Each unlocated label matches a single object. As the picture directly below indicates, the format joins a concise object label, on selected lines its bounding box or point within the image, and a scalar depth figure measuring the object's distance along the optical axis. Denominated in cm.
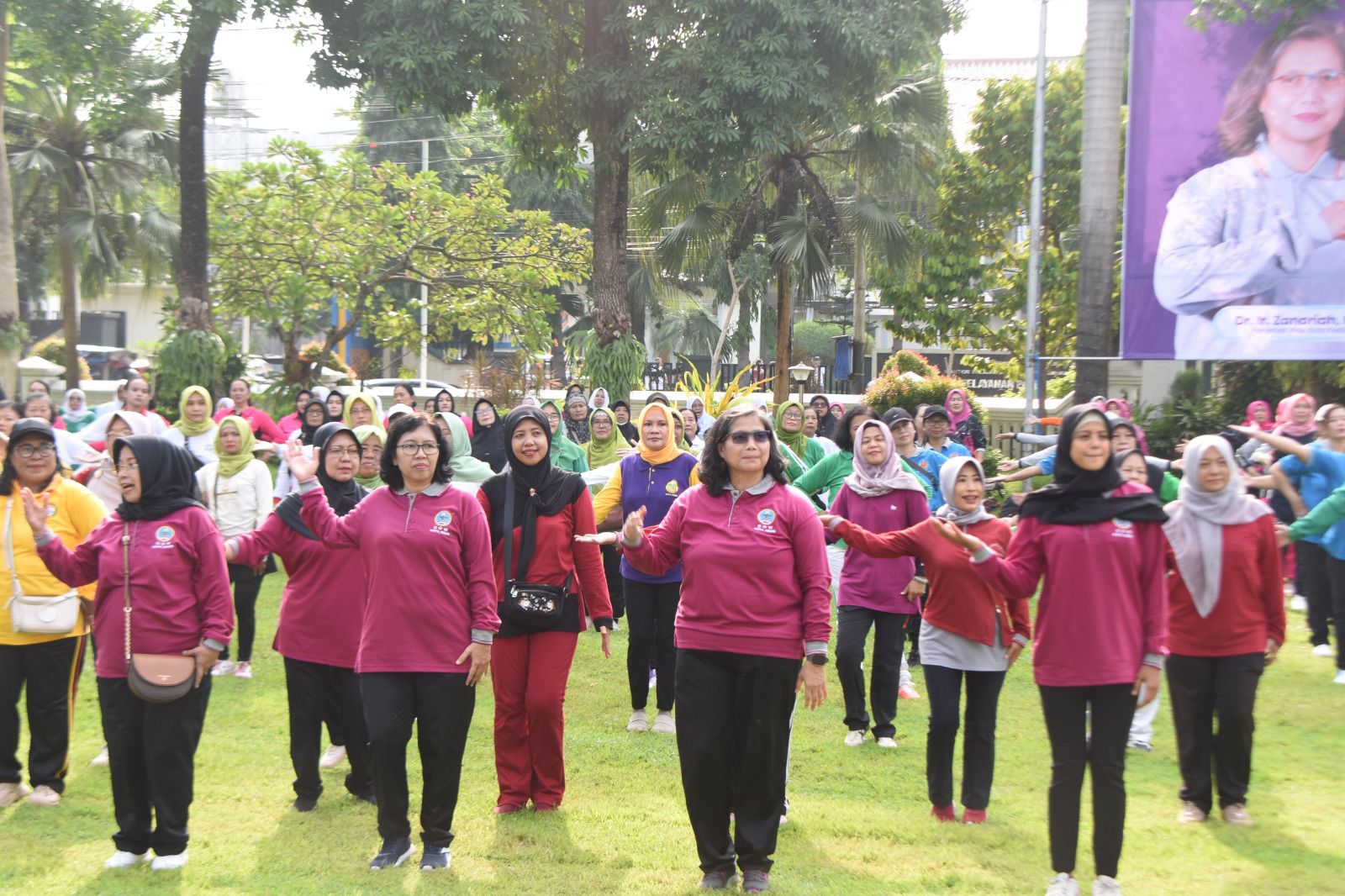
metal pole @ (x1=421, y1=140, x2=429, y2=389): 2355
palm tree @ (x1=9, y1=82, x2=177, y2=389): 2705
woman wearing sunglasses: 554
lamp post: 2725
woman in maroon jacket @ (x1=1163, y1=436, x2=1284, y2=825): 636
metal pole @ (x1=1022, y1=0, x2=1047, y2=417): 1727
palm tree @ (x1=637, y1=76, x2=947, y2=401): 2386
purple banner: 1641
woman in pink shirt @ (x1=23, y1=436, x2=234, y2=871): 577
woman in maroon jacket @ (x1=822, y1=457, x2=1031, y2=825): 665
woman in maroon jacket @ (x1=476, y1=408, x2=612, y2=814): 669
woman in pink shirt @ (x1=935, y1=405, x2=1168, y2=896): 532
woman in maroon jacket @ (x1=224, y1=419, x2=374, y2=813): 683
